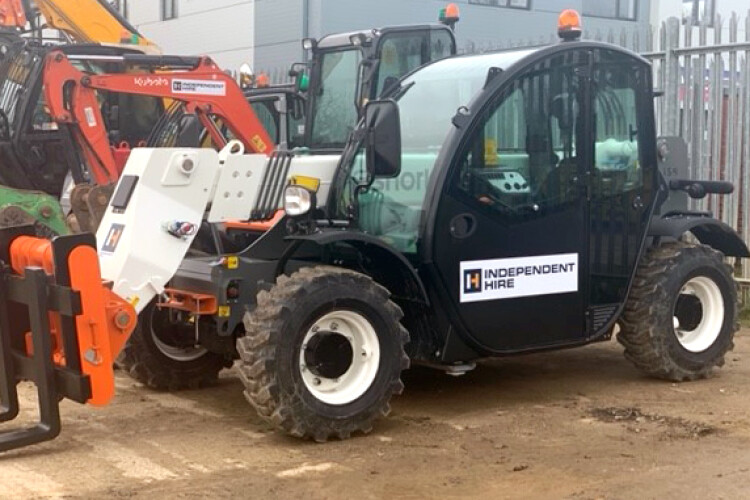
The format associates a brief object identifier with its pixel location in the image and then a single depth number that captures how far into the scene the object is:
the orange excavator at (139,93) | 8.95
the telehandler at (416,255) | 5.67
